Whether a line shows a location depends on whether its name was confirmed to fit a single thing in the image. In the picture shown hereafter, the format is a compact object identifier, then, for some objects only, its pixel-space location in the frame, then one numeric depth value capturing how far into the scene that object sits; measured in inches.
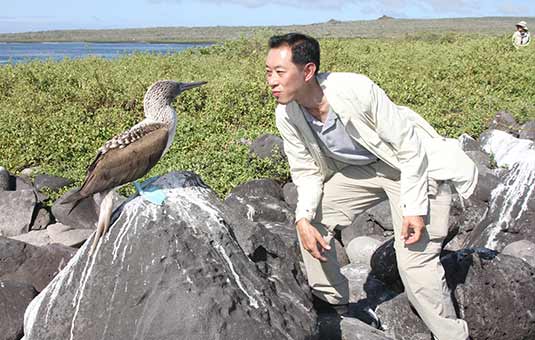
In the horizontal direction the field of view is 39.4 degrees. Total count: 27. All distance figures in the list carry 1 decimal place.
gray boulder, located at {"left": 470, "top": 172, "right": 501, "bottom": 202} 301.3
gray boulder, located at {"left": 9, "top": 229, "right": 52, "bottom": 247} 291.4
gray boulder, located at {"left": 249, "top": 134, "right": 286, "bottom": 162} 340.2
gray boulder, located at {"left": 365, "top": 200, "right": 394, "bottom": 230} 285.7
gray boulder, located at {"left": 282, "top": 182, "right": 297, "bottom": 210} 304.7
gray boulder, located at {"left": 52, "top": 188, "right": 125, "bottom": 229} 297.4
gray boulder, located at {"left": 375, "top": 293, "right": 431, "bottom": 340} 197.2
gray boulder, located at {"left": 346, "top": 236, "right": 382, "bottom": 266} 254.1
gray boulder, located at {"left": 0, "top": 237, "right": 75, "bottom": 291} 228.7
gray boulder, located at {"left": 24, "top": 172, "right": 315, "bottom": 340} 153.1
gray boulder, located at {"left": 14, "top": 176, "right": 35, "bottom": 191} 335.9
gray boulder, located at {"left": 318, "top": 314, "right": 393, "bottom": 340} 178.4
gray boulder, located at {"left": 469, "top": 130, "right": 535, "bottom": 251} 261.7
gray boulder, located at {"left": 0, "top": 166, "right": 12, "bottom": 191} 329.4
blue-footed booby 169.6
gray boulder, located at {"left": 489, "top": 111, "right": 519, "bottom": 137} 415.5
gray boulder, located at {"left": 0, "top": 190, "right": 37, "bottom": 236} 302.8
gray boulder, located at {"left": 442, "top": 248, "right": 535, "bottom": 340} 194.5
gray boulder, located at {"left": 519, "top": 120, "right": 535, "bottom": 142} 396.7
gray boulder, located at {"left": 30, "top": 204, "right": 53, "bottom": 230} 307.9
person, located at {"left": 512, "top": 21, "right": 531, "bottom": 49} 715.6
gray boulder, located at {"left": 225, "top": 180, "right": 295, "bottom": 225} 281.4
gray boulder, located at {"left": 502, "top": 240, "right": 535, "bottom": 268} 240.2
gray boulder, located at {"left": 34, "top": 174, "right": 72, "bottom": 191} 327.9
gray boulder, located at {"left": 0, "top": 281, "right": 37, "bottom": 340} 194.8
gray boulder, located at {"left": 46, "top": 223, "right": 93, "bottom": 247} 283.1
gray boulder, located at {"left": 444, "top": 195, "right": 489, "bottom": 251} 284.7
